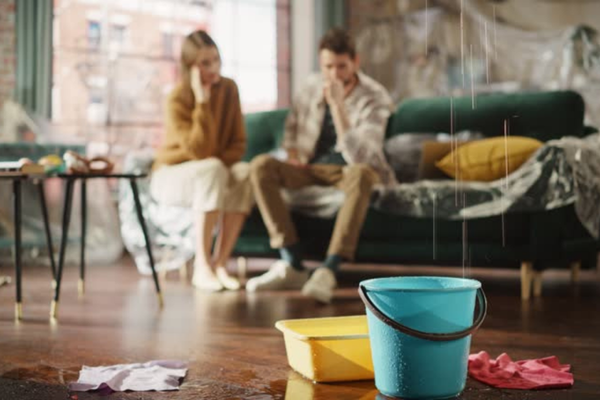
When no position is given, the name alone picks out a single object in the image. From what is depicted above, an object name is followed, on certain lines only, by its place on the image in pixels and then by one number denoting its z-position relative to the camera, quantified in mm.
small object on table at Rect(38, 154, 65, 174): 2637
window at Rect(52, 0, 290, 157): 5043
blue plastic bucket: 1447
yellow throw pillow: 3102
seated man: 3137
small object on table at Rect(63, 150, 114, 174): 2699
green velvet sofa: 3029
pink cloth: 1608
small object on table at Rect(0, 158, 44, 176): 2467
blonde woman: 3338
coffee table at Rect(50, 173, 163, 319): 2612
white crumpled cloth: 1631
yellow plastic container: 1672
